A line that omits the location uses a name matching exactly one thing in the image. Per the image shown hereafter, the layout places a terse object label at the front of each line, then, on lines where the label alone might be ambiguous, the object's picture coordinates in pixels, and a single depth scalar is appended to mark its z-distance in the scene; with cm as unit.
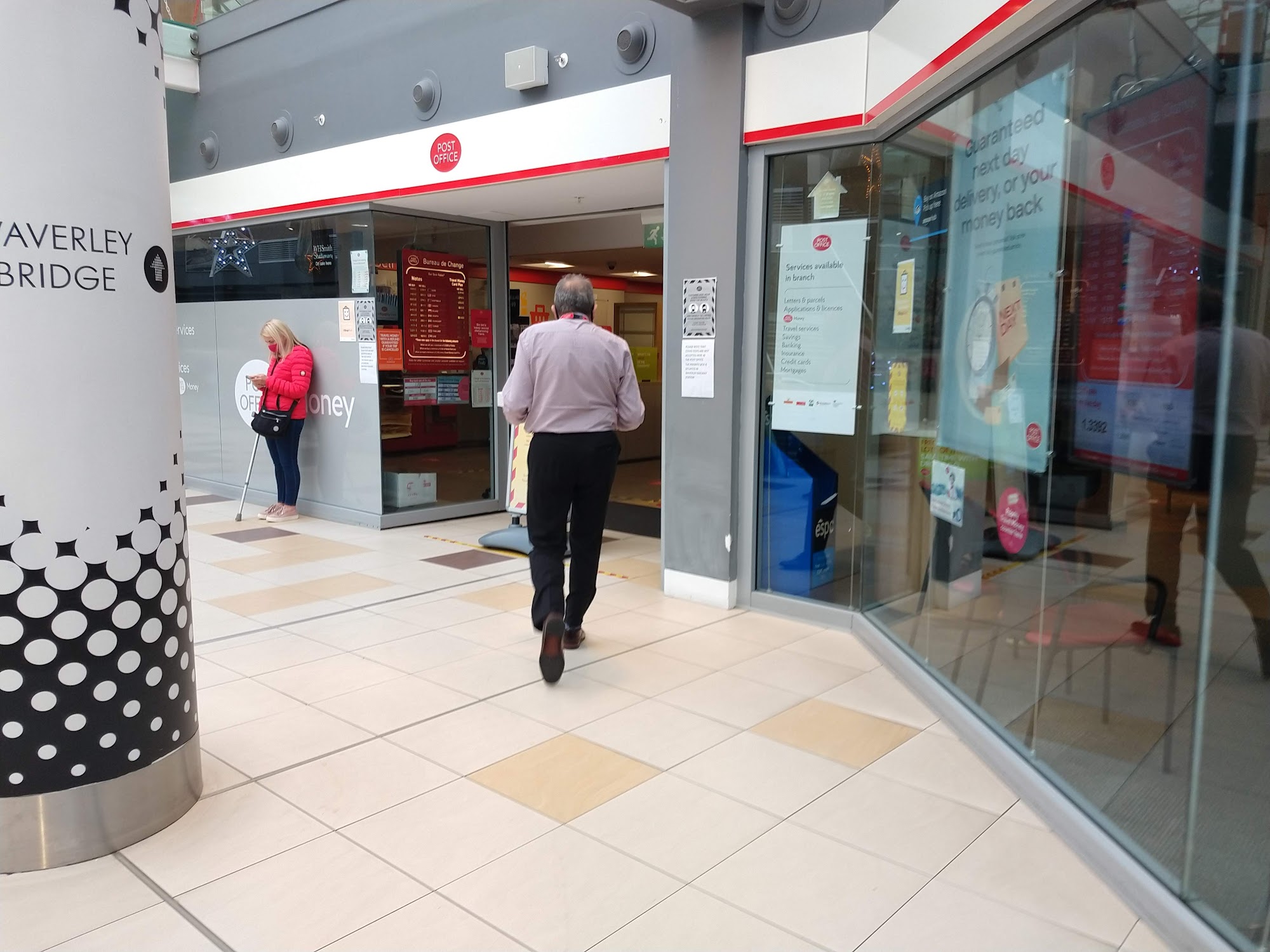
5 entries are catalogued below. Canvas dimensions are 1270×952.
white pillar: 232
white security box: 552
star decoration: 796
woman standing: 721
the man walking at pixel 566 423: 393
